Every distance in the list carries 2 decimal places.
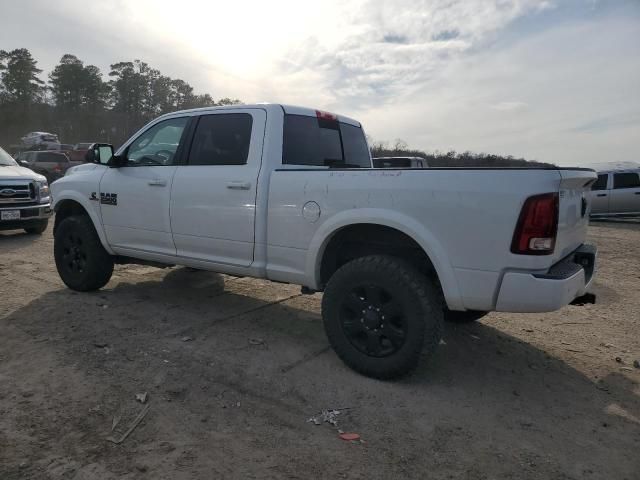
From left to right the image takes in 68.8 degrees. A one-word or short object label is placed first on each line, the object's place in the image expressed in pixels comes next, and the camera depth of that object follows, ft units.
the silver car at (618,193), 45.87
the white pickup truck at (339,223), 9.11
